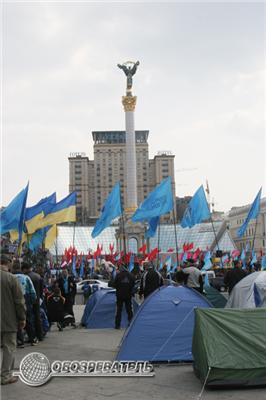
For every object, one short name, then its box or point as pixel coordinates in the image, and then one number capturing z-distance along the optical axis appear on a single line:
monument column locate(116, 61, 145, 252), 76.75
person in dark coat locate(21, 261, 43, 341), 10.84
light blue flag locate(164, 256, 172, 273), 33.88
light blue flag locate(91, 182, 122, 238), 24.66
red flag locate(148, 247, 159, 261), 32.41
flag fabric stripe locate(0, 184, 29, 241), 18.19
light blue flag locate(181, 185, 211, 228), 26.11
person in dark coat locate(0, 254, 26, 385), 7.07
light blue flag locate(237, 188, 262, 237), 26.91
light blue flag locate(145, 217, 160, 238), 24.95
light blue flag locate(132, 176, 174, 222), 23.36
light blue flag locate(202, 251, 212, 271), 31.71
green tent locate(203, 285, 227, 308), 15.36
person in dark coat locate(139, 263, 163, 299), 13.24
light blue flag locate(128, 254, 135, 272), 34.35
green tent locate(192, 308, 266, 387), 6.74
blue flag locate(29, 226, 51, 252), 24.27
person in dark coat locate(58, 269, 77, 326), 14.51
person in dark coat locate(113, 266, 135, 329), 12.52
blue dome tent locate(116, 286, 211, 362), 8.60
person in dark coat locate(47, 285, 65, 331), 13.46
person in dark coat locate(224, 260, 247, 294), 13.87
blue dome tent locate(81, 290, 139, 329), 13.94
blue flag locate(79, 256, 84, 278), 40.19
